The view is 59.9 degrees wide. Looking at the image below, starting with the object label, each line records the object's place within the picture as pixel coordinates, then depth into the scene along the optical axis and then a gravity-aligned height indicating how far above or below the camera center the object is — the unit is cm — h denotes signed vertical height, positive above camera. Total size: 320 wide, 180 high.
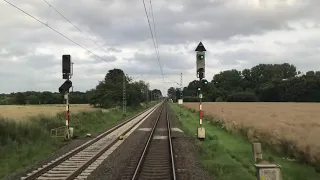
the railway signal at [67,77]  1706 +150
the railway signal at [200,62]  1687 +230
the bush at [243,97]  12474 +95
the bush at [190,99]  13076 +49
